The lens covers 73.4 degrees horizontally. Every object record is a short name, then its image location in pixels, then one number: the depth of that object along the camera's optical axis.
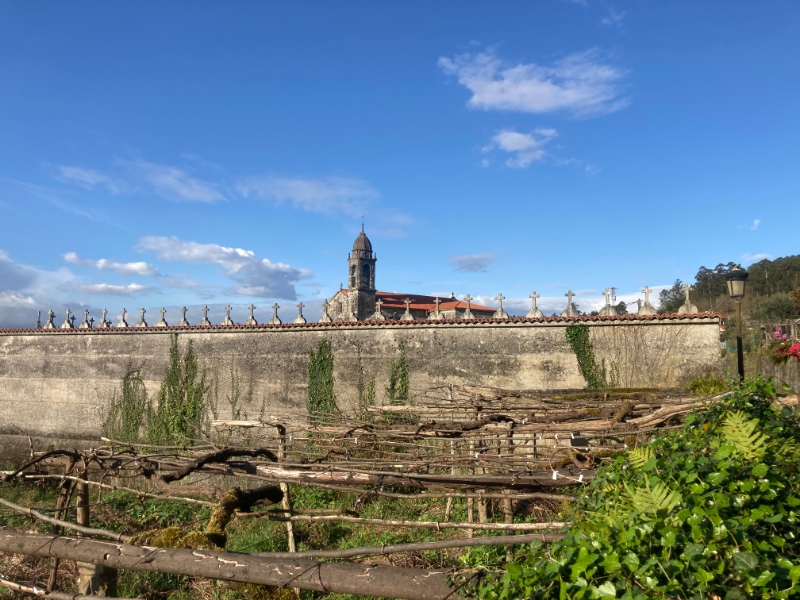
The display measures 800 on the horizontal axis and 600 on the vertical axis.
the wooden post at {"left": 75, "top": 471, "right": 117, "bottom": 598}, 4.54
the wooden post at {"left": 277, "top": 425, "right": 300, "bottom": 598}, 7.62
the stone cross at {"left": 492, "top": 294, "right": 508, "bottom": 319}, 19.60
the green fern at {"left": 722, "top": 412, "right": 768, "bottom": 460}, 2.95
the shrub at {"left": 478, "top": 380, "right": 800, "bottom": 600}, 1.92
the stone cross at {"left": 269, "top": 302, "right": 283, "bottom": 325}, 22.62
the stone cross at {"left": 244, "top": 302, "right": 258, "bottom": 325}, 23.72
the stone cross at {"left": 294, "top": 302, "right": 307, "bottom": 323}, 23.19
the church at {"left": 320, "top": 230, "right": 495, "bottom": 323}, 51.29
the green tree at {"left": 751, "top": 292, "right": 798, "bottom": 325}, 35.02
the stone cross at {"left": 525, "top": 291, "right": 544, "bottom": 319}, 19.64
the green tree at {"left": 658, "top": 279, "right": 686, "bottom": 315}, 54.06
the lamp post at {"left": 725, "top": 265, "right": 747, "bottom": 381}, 9.92
